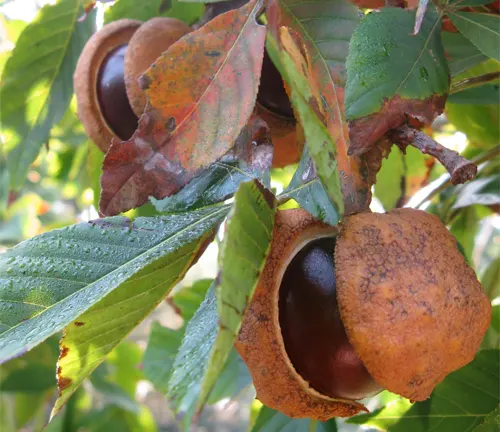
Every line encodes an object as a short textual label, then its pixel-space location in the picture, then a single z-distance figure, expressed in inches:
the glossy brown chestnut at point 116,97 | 13.3
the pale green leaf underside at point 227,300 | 8.6
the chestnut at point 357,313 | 9.8
